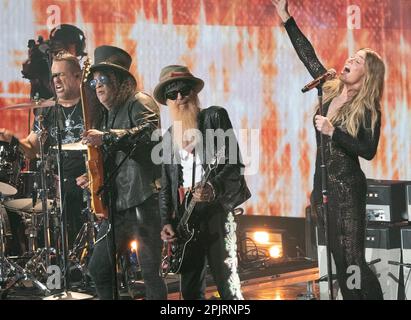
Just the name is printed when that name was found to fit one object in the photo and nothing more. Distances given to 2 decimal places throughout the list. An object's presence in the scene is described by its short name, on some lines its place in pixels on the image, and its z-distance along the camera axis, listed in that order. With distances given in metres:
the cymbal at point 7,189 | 14.20
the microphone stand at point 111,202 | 12.23
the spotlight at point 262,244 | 14.84
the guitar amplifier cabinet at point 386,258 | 13.61
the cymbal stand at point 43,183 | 13.84
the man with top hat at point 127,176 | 12.31
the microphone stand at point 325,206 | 12.59
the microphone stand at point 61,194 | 13.14
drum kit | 13.91
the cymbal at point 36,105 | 13.59
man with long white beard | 11.85
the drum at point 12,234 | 14.45
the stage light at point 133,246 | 13.87
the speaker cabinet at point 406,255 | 13.68
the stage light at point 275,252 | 15.04
